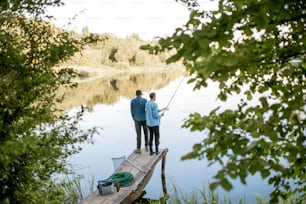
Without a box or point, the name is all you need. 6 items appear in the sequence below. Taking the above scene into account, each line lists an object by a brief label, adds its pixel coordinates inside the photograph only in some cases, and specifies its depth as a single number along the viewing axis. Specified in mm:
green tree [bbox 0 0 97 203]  3857
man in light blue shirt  10336
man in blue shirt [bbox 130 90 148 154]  10781
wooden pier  8461
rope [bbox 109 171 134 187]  9480
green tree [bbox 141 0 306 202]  2146
